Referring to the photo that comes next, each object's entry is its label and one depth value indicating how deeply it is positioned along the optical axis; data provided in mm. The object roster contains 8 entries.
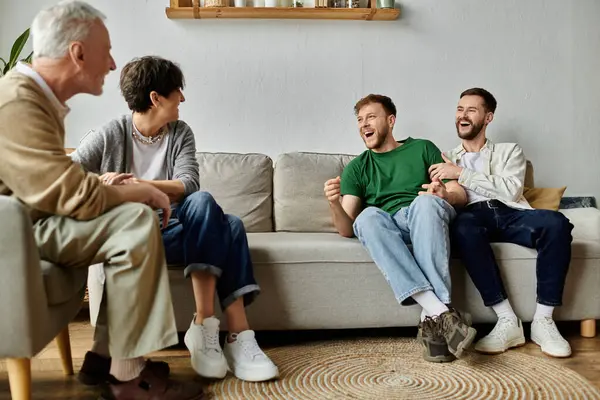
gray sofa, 2168
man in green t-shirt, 1982
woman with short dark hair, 1812
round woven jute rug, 1720
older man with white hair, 1366
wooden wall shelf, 2893
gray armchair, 1321
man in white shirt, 2133
